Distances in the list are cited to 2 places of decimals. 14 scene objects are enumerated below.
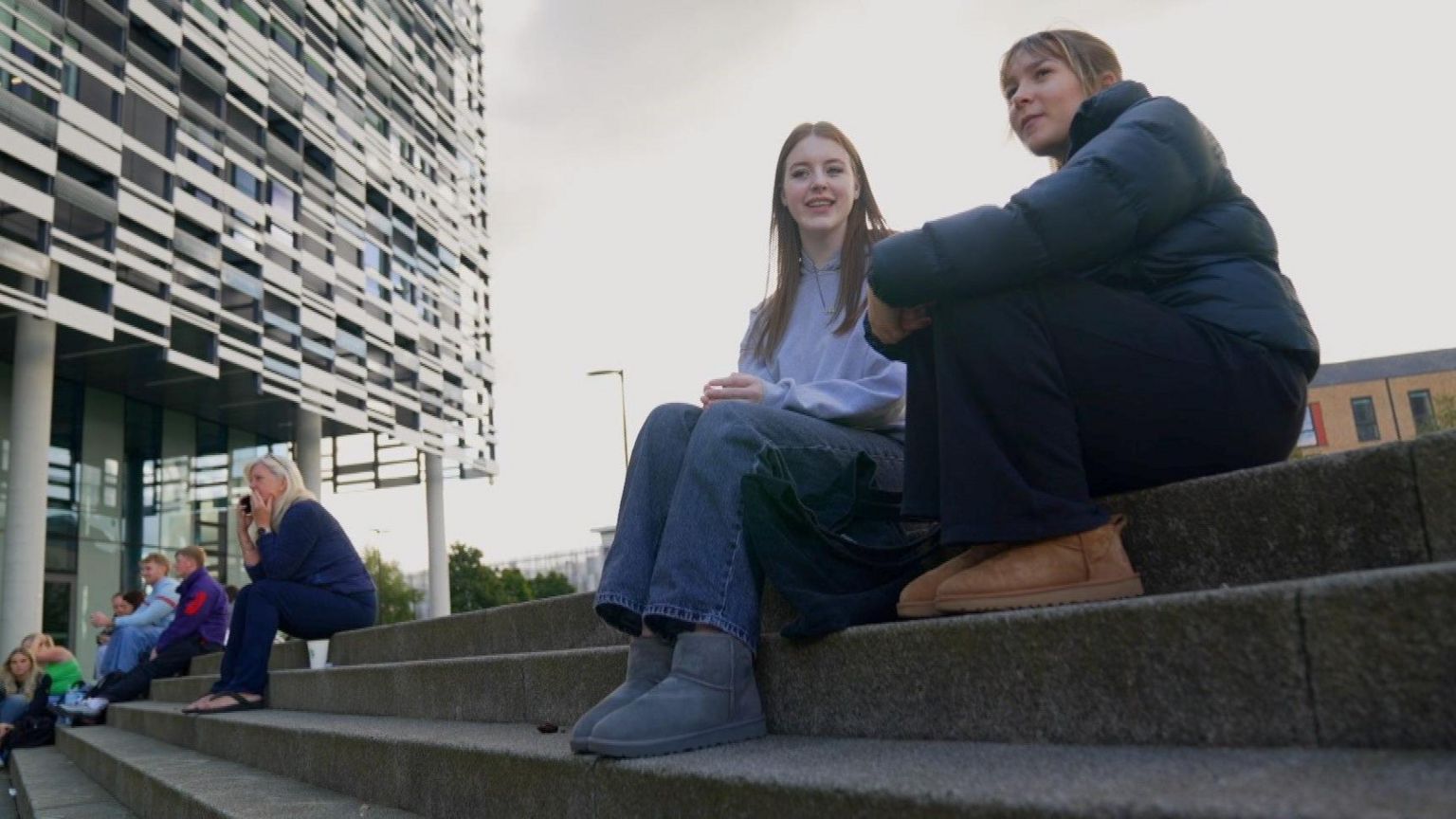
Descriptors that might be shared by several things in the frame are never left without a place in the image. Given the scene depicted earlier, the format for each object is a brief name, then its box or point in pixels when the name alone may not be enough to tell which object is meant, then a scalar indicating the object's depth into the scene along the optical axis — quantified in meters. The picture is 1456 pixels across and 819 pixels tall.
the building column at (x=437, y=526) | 34.22
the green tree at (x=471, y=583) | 54.56
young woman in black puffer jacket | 2.01
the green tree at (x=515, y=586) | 58.12
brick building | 59.28
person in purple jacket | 9.48
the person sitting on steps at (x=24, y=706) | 9.78
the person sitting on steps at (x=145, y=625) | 10.54
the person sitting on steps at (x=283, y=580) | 6.00
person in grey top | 2.20
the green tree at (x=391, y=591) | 56.24
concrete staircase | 1.31
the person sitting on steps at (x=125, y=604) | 11.91
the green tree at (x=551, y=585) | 61.75
